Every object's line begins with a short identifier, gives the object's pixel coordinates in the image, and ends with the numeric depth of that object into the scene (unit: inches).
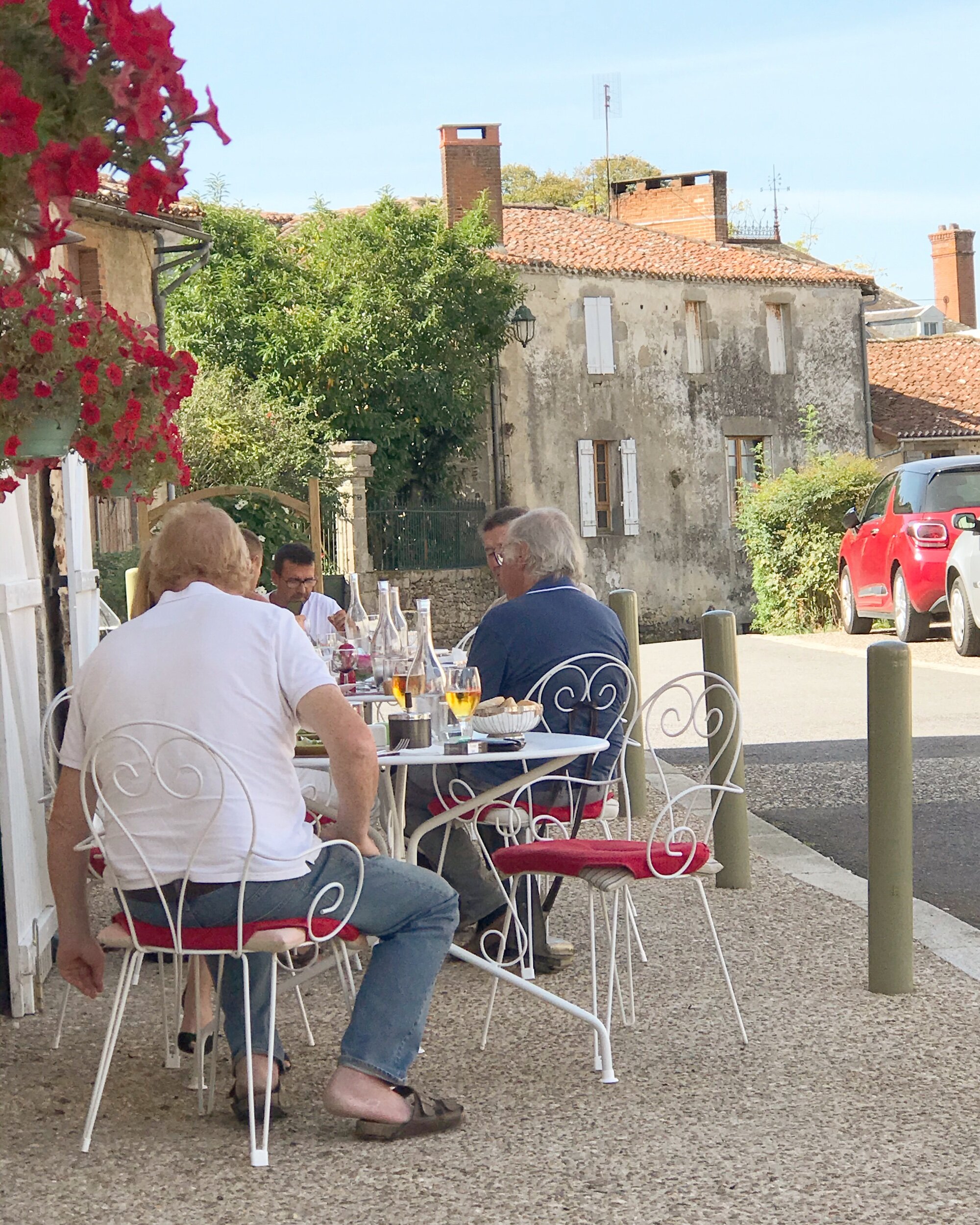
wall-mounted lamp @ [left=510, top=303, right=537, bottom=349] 1137.0
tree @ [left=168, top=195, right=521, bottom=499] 1031.0
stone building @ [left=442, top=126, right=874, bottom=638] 1230.9
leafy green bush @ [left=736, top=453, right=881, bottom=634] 1000.9
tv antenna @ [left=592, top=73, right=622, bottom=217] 1841.8
